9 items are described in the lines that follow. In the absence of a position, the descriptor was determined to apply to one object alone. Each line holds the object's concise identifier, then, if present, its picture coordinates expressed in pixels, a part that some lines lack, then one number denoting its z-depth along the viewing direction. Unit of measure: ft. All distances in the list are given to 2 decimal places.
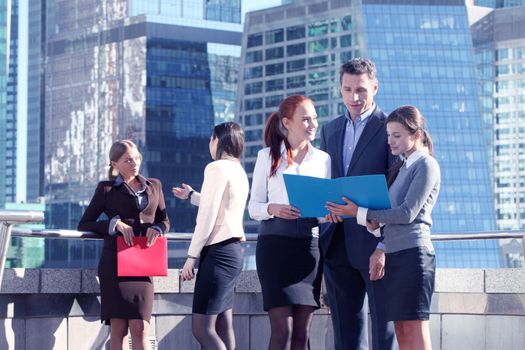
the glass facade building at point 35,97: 517.96
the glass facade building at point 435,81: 366.43
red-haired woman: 22.81
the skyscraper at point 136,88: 413.80
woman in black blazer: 25.76
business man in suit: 23.34
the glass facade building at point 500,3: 525.75
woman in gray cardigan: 22.00
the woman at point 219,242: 24.03
